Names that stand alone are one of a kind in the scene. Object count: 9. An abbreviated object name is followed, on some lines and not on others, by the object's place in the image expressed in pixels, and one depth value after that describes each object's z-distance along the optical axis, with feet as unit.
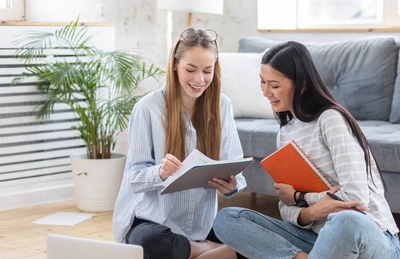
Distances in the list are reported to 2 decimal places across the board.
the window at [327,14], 14.24
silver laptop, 7.63
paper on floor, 12.04
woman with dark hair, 6.75
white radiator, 12.87
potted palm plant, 12.82
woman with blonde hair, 8.19
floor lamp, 14.17
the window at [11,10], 13.70
